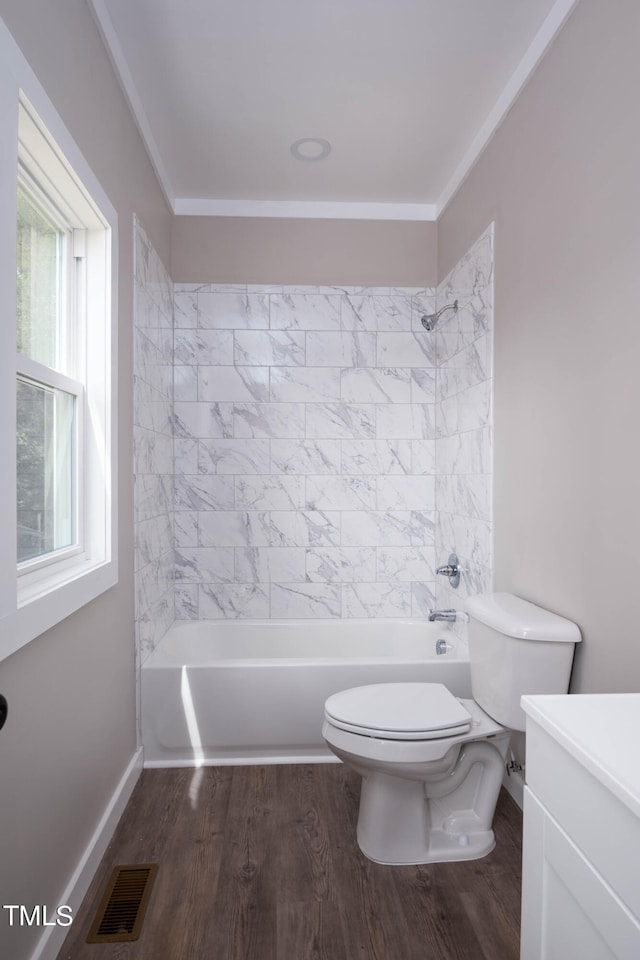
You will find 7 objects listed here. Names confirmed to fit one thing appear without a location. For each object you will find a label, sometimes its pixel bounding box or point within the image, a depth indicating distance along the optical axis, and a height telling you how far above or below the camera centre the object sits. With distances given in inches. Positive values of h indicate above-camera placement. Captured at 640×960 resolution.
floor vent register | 62.7 -47.0
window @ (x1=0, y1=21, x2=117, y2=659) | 49.4 +10.3
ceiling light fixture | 106.6 +55.4
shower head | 126.2 +30.1
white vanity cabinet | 32.2 -21.0
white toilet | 72.1 -31.9
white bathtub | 100.1 -37.4
